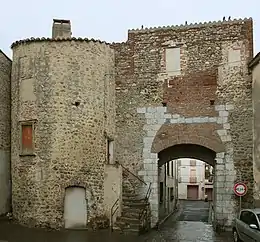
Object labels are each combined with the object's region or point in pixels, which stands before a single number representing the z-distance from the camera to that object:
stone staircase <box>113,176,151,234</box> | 12.64
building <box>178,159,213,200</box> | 35.56
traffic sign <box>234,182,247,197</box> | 12.13
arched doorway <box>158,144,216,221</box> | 15.01
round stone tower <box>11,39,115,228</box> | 12.82
